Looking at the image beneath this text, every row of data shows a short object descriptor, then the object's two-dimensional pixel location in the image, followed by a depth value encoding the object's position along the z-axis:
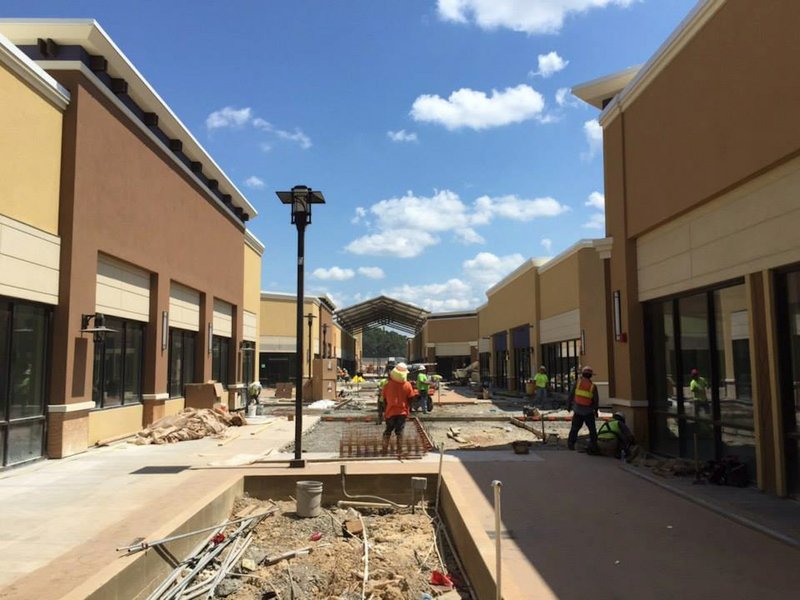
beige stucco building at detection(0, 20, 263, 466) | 10.95
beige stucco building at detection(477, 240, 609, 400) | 24.03
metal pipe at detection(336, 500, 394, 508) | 9.15
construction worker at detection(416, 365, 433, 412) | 22.61
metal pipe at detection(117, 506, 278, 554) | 5.79
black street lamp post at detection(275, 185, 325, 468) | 11.09
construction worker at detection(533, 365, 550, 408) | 24.99
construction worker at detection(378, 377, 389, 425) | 17.94
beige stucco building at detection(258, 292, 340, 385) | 44.50
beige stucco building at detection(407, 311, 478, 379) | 65.31
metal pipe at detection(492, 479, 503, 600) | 4.75
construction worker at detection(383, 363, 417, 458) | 11.91
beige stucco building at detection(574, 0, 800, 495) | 7.91
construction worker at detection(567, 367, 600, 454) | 12.25
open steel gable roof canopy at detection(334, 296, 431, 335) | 66.69
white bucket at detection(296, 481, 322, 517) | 8.55
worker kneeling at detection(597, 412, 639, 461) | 11.70
